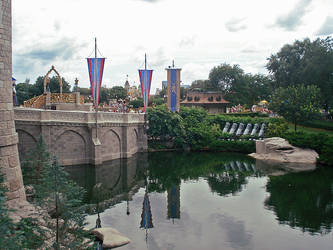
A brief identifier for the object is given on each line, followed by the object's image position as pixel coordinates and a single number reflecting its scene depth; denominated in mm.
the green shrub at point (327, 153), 32688
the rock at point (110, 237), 14711
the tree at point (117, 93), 80562
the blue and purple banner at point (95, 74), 30922
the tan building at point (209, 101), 65688
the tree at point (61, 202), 9336
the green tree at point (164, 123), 40312
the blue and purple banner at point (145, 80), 37562
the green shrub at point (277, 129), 38625
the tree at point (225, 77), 69500
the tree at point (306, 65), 45338
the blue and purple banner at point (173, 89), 42062
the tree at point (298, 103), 39594
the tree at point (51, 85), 63512
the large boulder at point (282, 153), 34156
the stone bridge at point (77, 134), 28109
